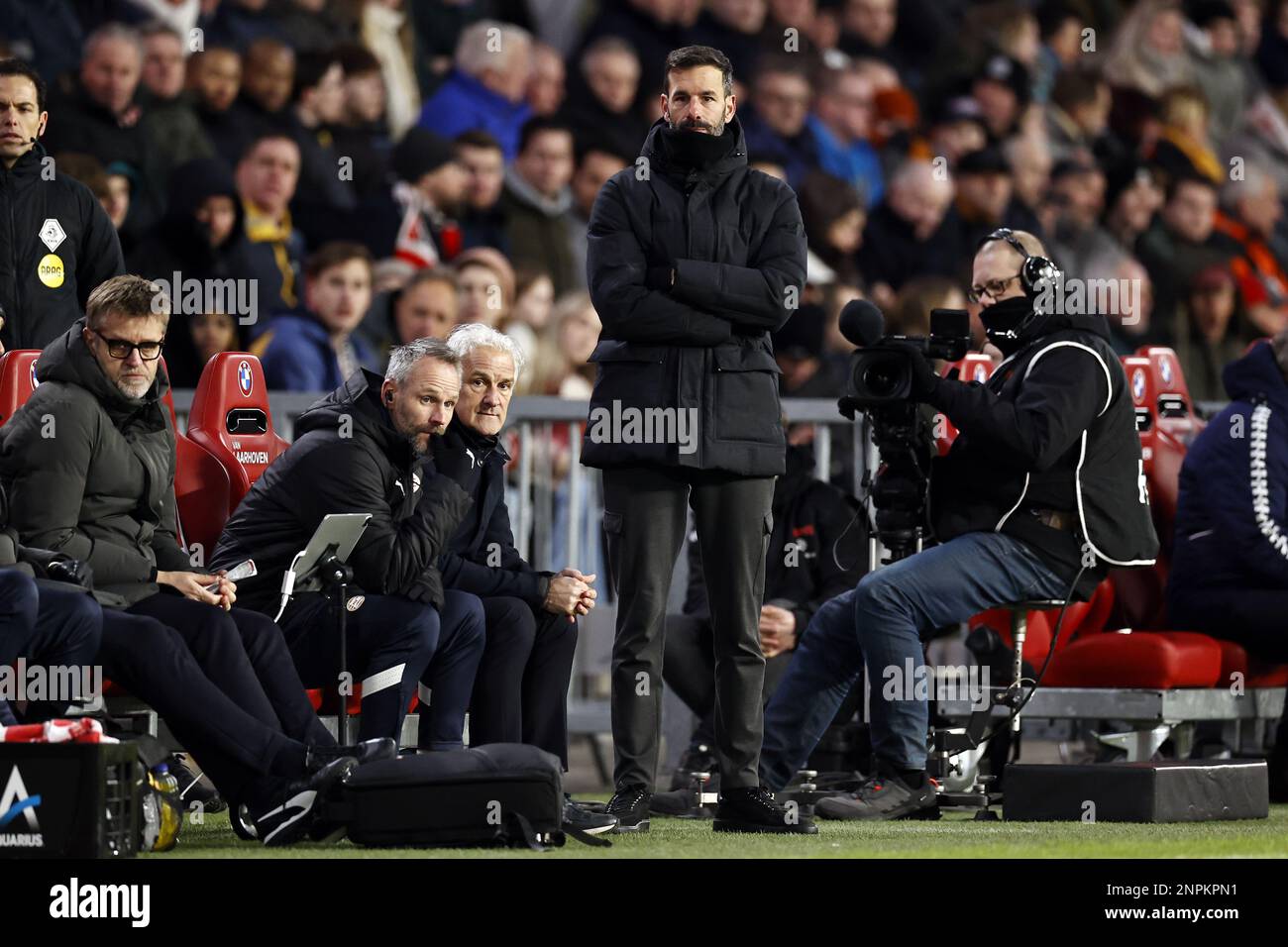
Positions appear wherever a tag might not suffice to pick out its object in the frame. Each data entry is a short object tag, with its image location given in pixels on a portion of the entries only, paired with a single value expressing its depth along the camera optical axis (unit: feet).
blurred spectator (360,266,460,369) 30.63
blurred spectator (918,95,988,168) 40.73
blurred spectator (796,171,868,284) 36.40
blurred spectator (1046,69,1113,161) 42.93
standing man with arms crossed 18.42
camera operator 20.47
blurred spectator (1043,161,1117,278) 41.04
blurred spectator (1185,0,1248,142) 46.11
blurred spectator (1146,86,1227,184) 43.62
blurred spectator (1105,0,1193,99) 45.16
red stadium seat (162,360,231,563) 21.38
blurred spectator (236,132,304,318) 30.48
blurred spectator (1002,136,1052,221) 41.34
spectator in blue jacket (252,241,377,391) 29.22
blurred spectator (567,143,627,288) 35.04
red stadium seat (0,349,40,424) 19.45
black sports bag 16.02
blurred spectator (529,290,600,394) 32.09
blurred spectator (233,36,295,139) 32.30
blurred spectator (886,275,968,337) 32.23
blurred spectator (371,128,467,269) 32.71
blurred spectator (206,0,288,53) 33.01
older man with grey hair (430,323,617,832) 20.16
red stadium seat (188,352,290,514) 21.59
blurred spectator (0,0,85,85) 31.81
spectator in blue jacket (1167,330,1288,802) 23.65
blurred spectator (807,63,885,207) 38.83
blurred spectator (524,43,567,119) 36.14
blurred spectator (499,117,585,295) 34.47
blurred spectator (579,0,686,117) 37.22
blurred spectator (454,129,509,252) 33.78
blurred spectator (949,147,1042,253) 39.73
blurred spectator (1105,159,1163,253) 41.96
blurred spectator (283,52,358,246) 31.78
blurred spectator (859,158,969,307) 37.60
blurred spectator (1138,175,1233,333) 41.45
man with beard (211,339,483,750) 19.24
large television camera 20.47
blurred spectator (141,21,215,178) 30.96
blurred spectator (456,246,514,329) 31.22
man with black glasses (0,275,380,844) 16.52
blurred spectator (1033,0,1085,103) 43.83
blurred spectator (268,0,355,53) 34.17
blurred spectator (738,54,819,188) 37.76
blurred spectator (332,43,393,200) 33.14
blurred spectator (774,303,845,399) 31.55
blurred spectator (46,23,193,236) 30.01
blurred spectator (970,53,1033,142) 41.73
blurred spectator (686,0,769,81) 38.65
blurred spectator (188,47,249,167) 31.76
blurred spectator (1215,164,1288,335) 42.57
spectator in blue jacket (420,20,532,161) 35.06
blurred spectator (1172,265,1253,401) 40.70
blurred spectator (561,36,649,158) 36.24
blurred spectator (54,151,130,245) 27.48
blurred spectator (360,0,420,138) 35.09
